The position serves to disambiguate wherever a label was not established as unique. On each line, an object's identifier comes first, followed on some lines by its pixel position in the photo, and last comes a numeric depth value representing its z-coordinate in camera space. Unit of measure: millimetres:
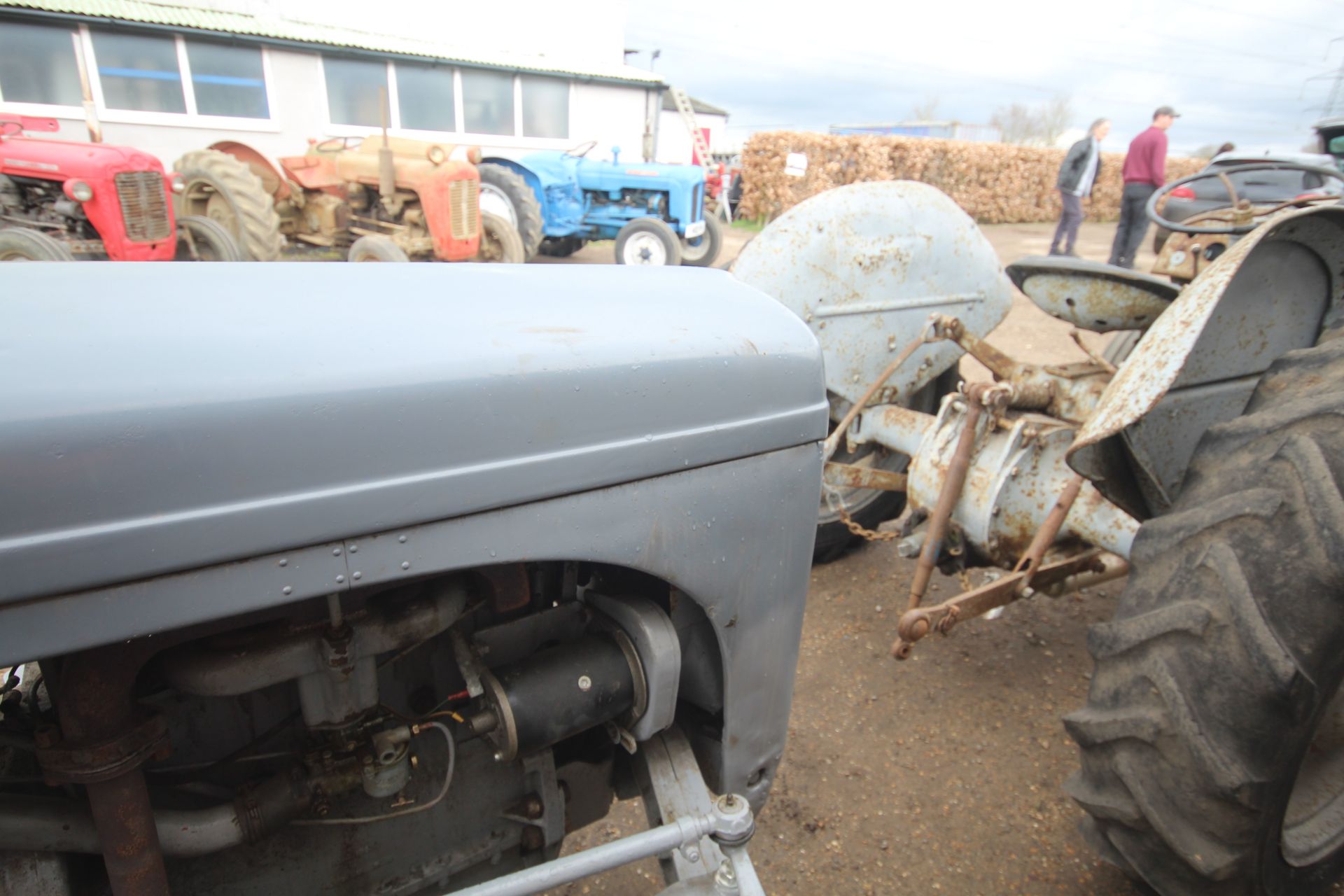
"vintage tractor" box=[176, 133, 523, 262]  6469
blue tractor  9195
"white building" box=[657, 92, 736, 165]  21547
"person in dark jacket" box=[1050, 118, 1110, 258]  7918
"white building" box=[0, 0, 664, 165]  9688
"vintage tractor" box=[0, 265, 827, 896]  715
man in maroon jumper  7293
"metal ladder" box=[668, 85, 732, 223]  12977
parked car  5892
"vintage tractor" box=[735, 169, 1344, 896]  1287
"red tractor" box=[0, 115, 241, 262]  5609
